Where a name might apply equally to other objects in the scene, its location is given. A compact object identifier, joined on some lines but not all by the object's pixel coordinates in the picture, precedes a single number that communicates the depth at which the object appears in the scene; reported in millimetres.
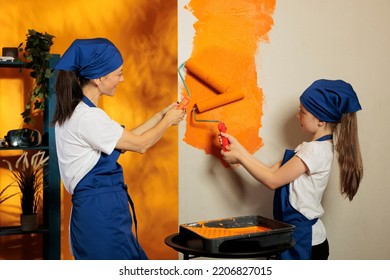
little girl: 2256
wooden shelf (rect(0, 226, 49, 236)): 2805
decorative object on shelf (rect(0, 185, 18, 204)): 2974
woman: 2061
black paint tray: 1906
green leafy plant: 2770
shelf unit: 2824
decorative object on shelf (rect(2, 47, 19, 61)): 2840
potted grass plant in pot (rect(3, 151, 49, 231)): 2844
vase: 2840
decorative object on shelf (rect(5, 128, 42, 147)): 2830
